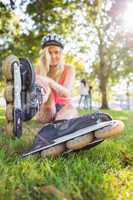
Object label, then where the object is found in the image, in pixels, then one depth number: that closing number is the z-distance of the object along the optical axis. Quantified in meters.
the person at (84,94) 8.68
